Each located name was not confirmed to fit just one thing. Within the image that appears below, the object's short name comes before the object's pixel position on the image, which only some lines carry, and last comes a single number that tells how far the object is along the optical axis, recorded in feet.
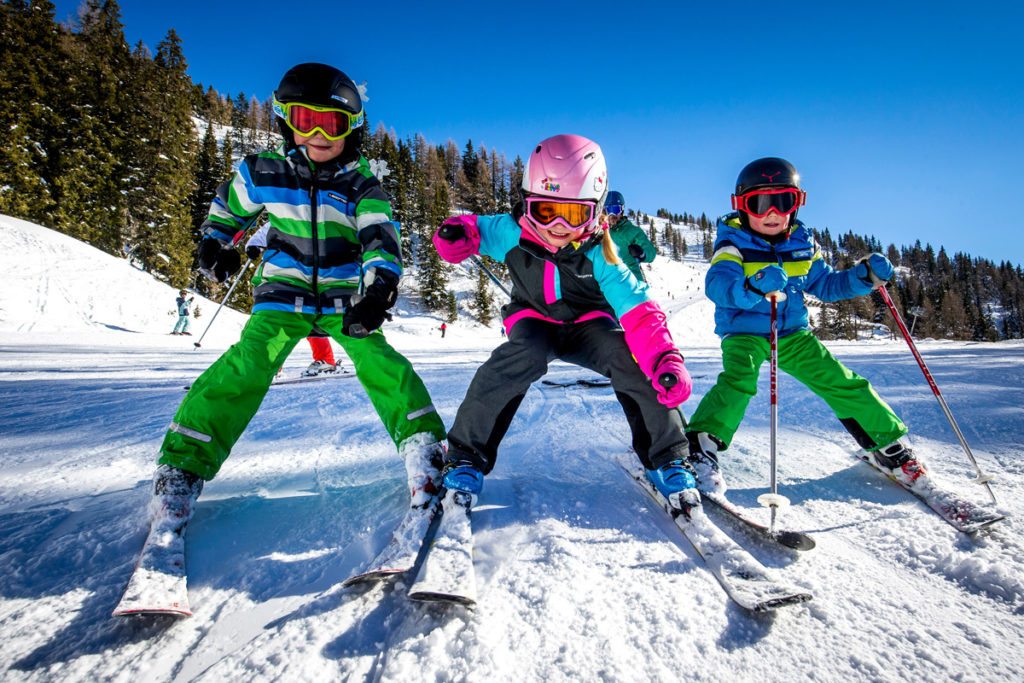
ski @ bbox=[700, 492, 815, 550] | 5.49
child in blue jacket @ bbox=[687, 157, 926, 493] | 7.98
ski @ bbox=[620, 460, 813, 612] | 4.36
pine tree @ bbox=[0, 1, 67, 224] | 67.97
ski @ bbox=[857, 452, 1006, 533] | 5.84
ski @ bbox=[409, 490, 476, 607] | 4.37
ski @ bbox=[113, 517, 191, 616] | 4.20
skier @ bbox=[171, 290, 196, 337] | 51.08
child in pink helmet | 6.53
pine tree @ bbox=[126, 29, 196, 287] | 86.63
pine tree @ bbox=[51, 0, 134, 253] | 76.23
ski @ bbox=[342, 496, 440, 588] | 4.73
